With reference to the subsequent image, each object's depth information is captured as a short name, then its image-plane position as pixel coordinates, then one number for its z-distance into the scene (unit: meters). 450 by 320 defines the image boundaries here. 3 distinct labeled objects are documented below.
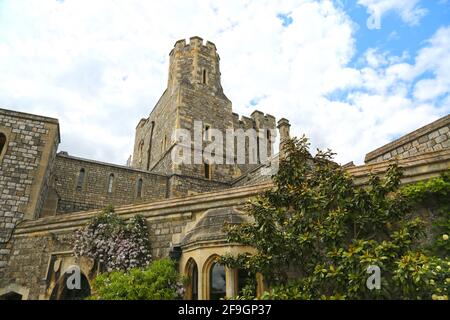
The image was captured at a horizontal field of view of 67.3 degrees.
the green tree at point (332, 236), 4.73
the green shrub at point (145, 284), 6.68
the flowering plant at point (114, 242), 8.07
